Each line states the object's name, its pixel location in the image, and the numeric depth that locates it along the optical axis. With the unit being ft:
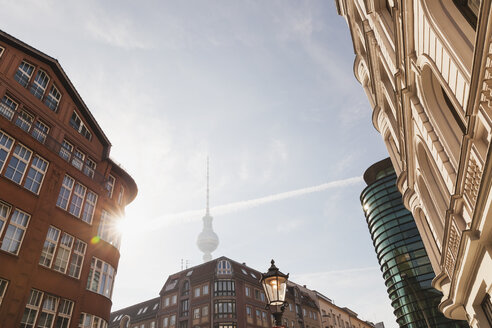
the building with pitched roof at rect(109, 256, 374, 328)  181.47
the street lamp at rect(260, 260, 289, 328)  30.91
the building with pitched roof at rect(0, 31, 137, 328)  54.19
